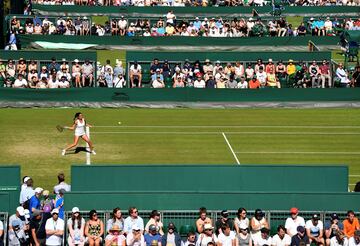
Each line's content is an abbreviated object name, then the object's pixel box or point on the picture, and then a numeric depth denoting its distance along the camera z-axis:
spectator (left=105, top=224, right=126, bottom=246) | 27.78
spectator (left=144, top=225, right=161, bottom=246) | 28.06
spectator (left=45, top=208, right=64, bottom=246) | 28.61
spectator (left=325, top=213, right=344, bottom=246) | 28.93
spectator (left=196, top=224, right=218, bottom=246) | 27.84
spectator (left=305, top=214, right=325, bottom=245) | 28.84
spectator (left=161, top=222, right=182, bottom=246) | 28.25
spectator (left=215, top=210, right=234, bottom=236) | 28.73
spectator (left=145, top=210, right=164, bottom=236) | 28.48
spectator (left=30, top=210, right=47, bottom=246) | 28.77
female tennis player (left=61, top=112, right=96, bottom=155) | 39.31
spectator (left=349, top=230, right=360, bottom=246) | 27.83
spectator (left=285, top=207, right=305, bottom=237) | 28.88
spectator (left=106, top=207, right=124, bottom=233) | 28.58
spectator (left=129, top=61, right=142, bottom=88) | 52.44
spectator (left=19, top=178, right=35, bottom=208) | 30.36
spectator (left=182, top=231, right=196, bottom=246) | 27.59
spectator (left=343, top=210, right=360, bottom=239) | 28.86
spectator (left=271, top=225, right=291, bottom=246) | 28.11
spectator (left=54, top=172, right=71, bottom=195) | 31.93
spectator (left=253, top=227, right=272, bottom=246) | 27.95
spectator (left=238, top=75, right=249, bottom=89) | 50.81
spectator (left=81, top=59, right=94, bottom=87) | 51.97
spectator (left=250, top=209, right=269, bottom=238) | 28.75
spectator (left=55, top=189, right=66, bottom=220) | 29.92
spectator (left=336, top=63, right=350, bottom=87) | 52.58
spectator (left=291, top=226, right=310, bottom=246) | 28.19
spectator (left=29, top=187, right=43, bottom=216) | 30.08
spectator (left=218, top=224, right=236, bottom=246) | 27.97
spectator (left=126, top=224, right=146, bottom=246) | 27.97
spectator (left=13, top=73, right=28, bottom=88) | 50.06
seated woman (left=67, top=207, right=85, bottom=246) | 28.55
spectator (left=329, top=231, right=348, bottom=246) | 28.29
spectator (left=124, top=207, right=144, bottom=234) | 28.45
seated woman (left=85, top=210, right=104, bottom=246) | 28.50
